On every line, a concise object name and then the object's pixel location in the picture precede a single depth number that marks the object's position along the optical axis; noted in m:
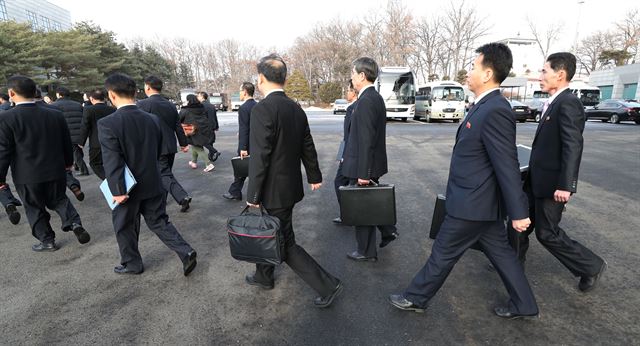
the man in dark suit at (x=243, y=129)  5.23
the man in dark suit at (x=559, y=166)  2.69
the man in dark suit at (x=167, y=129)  5.23
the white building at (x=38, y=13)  45.84
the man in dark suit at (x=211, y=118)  8.26
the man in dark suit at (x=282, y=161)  2.48
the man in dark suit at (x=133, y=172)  2.96
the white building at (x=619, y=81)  34.56
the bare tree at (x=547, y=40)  56.99
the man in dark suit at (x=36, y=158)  3.65
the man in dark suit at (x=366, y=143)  3.26
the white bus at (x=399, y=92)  20.28
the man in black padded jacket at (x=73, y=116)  7.24
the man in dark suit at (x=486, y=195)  2.17
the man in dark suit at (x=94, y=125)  5.78
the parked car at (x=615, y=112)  18.94
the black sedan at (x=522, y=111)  20.86
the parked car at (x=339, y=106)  31.03
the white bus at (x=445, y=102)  20.00
